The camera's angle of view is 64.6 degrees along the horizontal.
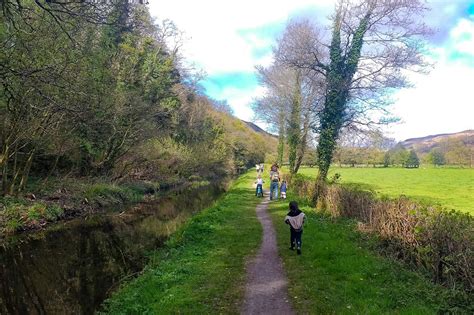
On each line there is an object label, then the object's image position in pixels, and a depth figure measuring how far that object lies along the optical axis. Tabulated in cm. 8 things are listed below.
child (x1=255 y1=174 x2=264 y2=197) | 2776
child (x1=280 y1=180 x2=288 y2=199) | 2556
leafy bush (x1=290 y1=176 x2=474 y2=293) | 713
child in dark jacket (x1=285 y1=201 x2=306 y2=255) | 1107
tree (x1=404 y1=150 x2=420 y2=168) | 11092
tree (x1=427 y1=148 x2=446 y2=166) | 12299
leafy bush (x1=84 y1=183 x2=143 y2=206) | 2473
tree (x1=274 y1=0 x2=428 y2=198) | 2027
